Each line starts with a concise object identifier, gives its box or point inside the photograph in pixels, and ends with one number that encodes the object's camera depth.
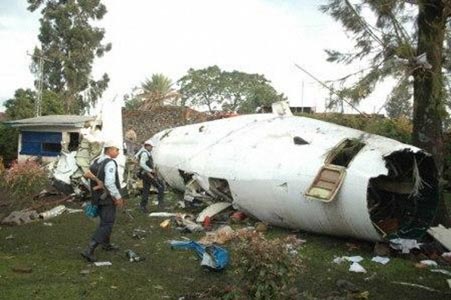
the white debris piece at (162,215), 13.11
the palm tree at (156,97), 35.44
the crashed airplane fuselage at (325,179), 9.18
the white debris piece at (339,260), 8.82
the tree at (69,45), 42.41
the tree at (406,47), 8.20
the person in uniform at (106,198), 8.64
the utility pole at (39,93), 36.38
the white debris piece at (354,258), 8.87
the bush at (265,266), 5.91
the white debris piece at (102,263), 8.50
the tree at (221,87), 55.75
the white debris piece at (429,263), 8.70
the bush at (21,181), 14.79
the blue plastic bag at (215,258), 8.09
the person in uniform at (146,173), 13.70
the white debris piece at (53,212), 13.26
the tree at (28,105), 39.78
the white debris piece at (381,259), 8.78
